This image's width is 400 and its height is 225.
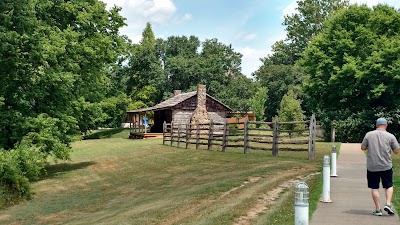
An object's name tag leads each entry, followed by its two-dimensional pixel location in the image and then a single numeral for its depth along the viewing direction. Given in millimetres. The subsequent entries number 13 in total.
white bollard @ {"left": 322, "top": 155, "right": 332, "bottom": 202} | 9742
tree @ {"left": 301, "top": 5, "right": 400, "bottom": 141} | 32812
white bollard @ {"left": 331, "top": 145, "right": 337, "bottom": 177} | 13581
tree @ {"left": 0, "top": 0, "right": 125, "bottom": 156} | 18575
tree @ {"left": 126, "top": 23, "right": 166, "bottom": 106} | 65375
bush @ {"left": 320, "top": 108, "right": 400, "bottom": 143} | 33125
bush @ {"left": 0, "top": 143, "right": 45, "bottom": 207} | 14961
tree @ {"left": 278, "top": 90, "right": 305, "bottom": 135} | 44312
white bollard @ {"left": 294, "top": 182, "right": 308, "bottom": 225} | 5652
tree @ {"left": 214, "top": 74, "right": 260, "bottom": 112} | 62938
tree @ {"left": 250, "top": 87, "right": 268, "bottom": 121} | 58375
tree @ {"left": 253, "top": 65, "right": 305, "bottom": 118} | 68938
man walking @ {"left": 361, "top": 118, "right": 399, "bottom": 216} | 8477
